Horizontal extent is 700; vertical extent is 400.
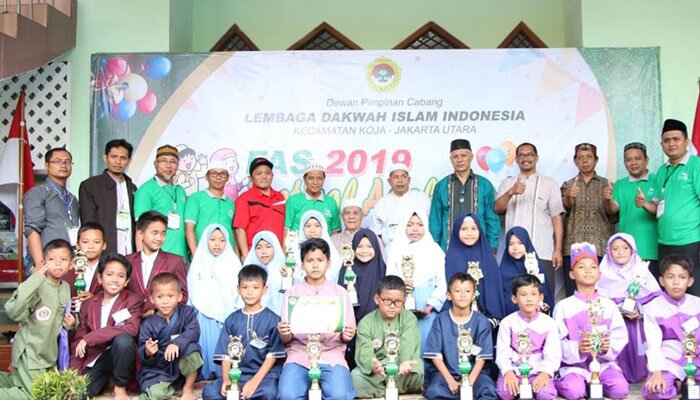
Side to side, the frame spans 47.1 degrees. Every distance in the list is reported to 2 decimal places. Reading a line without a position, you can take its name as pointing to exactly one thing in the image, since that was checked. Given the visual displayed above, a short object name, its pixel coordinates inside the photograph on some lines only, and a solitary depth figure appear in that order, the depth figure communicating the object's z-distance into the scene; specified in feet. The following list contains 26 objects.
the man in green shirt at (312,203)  24.09
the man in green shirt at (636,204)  22.89
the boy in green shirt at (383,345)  18.12
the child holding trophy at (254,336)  18.07
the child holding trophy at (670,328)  17.62
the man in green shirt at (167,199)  22.99
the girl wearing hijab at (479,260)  20.17
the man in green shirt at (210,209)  23.44
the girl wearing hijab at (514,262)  20.36
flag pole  26.16
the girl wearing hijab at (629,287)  19.49
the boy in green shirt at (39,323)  18.03
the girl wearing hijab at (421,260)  20.44
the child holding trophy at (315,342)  17.56
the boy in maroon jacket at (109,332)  18.10
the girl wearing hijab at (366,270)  20.40
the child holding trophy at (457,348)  17.48
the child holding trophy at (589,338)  17.56
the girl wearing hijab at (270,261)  20.93
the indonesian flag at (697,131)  26.12
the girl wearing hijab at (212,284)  20.83
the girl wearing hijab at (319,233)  21.43
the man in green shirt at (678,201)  21.43
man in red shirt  23.79
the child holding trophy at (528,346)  17.34
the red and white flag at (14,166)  26.40
